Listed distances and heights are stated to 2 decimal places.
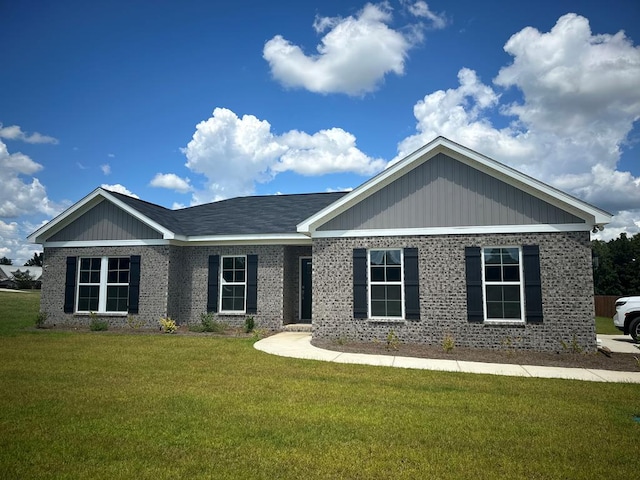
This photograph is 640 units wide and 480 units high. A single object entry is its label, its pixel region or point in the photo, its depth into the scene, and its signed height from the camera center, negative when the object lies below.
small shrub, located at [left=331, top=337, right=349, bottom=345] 12.90 -1.76
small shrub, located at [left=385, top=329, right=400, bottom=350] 12.24 -1.70
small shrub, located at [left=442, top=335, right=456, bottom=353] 11.70 -1.69
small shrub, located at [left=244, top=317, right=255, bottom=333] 15.50 -1.54
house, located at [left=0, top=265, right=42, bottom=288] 68.25 +1.75
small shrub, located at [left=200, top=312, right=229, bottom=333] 15.40 -1.55
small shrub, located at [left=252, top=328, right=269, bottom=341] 14.11 -1.74
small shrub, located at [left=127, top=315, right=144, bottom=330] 16.17 -1.50
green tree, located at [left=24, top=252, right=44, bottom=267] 97.38 +4.80
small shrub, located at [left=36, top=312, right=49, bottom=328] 16.55 -1.45
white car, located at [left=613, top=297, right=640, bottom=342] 14.18 -1.14
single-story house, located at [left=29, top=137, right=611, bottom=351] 11.85 +0.61
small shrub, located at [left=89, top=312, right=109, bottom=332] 15.81 -1.60
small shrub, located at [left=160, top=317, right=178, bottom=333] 15.22 -1.54
